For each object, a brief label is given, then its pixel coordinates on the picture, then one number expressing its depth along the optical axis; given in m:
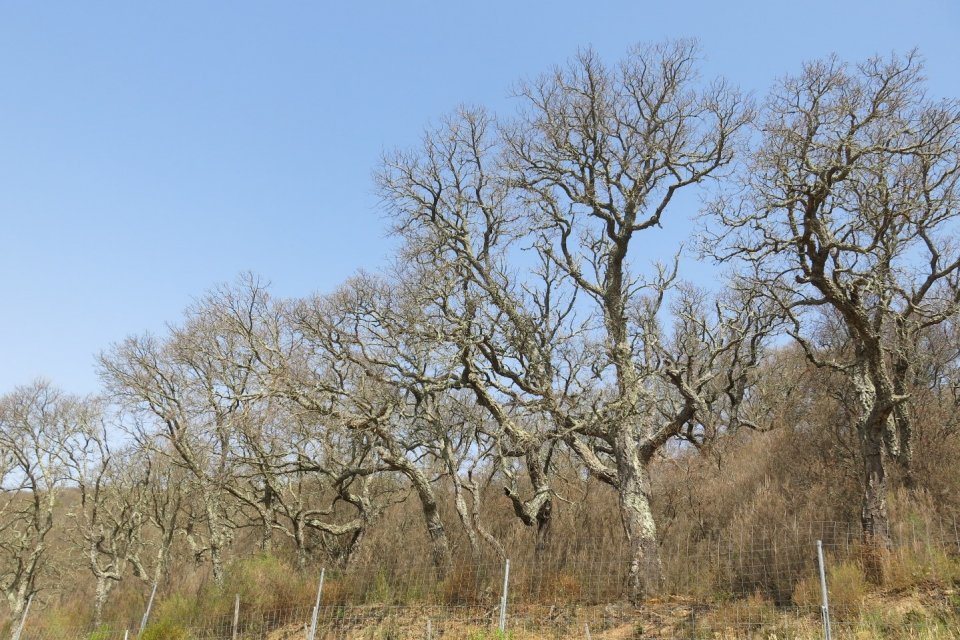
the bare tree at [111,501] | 26.50
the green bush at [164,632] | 14.30
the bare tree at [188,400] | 18.61
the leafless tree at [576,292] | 12.91
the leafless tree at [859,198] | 10.61
